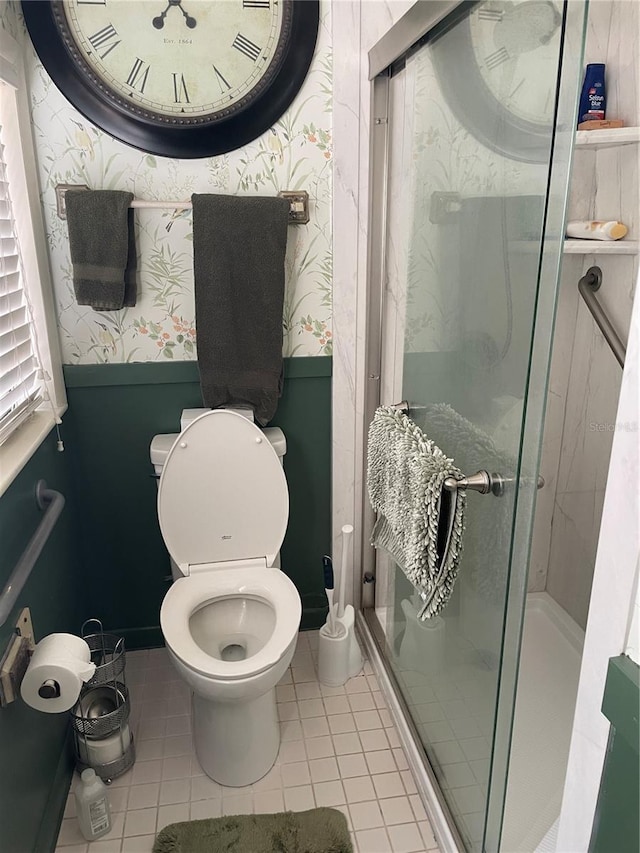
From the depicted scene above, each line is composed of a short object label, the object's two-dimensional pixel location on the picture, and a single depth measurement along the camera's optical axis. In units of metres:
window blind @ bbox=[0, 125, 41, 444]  1.52
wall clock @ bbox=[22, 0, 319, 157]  1.67
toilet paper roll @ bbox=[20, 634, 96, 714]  1.34
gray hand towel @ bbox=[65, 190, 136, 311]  1.74
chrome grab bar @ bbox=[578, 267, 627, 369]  1.74
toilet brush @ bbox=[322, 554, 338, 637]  2.00
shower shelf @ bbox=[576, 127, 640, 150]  1.51
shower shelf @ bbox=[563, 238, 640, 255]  1.58
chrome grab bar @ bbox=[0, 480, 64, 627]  1.22
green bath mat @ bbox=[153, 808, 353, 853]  1.54
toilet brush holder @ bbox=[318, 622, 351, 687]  2.04
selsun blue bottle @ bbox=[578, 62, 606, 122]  1.73
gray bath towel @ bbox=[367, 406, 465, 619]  1.30
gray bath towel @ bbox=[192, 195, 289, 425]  1.81
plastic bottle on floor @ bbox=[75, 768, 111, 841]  1.53
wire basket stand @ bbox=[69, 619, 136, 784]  1.69
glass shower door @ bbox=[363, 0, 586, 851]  0.97
